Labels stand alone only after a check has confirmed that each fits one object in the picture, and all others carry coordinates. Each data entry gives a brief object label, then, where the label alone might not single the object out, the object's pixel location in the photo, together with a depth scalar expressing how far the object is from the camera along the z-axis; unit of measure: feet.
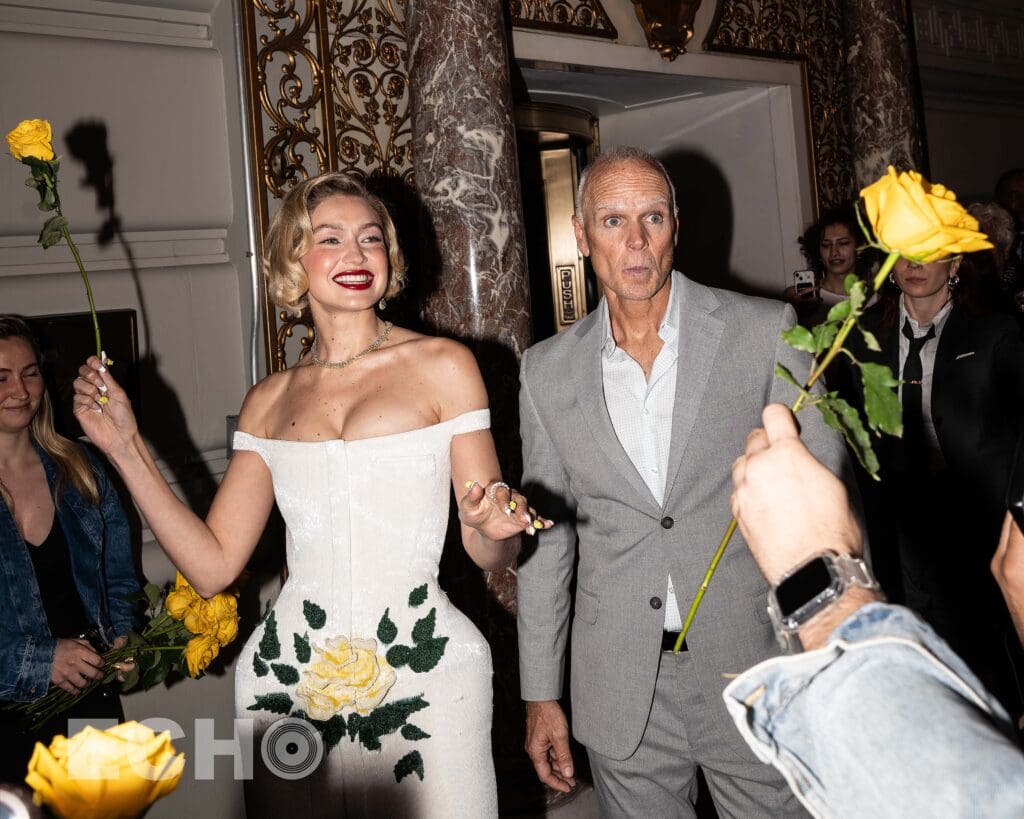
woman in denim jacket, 8.57
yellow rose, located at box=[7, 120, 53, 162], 5.76
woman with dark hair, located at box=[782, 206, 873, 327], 16.83
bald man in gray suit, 6.64
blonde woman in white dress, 6.73
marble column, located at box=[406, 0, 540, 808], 12.26
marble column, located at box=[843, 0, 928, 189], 19.25
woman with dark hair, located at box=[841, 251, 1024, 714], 11.10
